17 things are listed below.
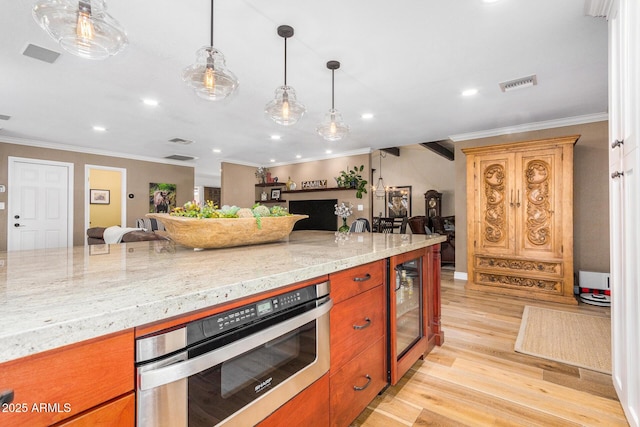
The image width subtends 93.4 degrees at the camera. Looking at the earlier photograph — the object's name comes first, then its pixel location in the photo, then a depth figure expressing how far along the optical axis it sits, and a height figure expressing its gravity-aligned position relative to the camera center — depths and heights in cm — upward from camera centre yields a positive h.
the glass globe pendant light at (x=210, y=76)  181 +85
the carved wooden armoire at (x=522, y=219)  371 -5
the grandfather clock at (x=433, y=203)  782 +30
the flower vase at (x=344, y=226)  616 -24
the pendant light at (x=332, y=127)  278 +82
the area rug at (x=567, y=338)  224 -106
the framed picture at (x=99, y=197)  682 +40
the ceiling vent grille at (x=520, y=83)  284 +128
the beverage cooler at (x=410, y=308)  174 -63
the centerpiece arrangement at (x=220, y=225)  147 -6
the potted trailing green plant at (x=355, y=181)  614 +70
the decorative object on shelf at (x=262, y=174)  788 +106
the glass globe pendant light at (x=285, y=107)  232 +84
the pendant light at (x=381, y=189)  819 +71
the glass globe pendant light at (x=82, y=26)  129 +85
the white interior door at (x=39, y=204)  536 +20
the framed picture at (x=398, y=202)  877 +37
